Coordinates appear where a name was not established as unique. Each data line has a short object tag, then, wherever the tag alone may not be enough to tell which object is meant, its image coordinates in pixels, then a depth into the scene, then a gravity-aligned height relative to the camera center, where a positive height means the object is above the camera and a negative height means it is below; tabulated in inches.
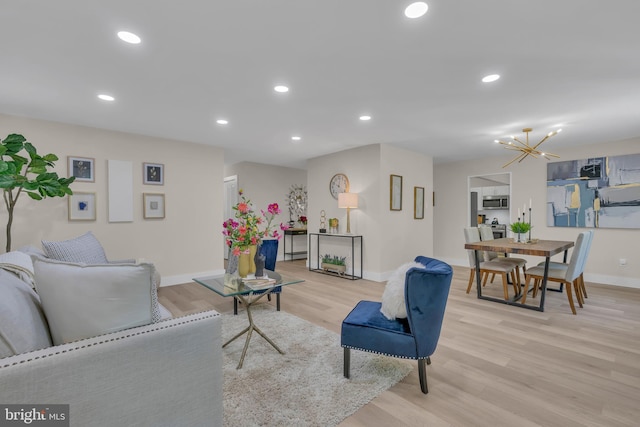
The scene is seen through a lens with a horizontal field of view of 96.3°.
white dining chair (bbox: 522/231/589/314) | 130.4 -28.3
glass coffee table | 88.6 -23.7
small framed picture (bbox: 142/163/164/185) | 174.2 +25.3
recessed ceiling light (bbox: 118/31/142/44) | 76.3 +48.2
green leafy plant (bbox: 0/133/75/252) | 109.1 +15.0
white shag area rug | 65.9 -45.8
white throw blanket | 58.2 -11.6
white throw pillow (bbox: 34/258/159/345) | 43.9 -13.0
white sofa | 36.3 -22.0
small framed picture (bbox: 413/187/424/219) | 222.4 +9.0
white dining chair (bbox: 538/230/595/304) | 137.5 -26.8
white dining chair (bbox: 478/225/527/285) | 162.8 -26.7
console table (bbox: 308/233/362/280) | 205.5 -23.4
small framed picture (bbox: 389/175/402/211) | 200.1 +14.9
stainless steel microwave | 310.7 +13.0
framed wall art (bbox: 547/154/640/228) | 178.6 +14.2
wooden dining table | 133.1 -17.0
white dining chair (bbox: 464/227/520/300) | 149.5 -28.6
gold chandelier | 158.3 +36.7
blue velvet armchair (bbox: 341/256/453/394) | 70.5 -29.5
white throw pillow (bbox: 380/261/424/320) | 77.4 -22.7
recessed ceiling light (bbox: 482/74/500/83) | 98.6 +47.7
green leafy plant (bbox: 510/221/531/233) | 158.4 -7.4
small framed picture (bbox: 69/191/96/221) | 151.9 +4.2
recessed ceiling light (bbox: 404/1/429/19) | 64.9 +47.7
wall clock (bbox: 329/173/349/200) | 214.8 +22.8
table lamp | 198.8 +9.7
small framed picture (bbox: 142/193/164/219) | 174.1 +5.7
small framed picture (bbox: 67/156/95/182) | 151.8 +24.9
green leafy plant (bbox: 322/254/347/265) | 212.9 -34.5
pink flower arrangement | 97.9 -6.0
